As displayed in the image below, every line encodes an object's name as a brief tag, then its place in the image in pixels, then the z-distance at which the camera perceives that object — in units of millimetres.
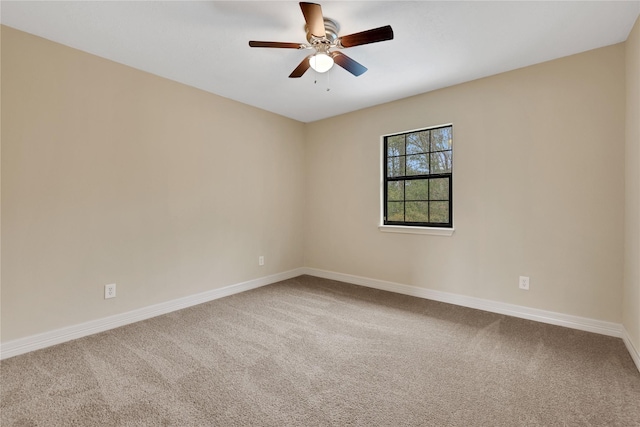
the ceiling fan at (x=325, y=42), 1825
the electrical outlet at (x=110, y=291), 2686
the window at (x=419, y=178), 3463
